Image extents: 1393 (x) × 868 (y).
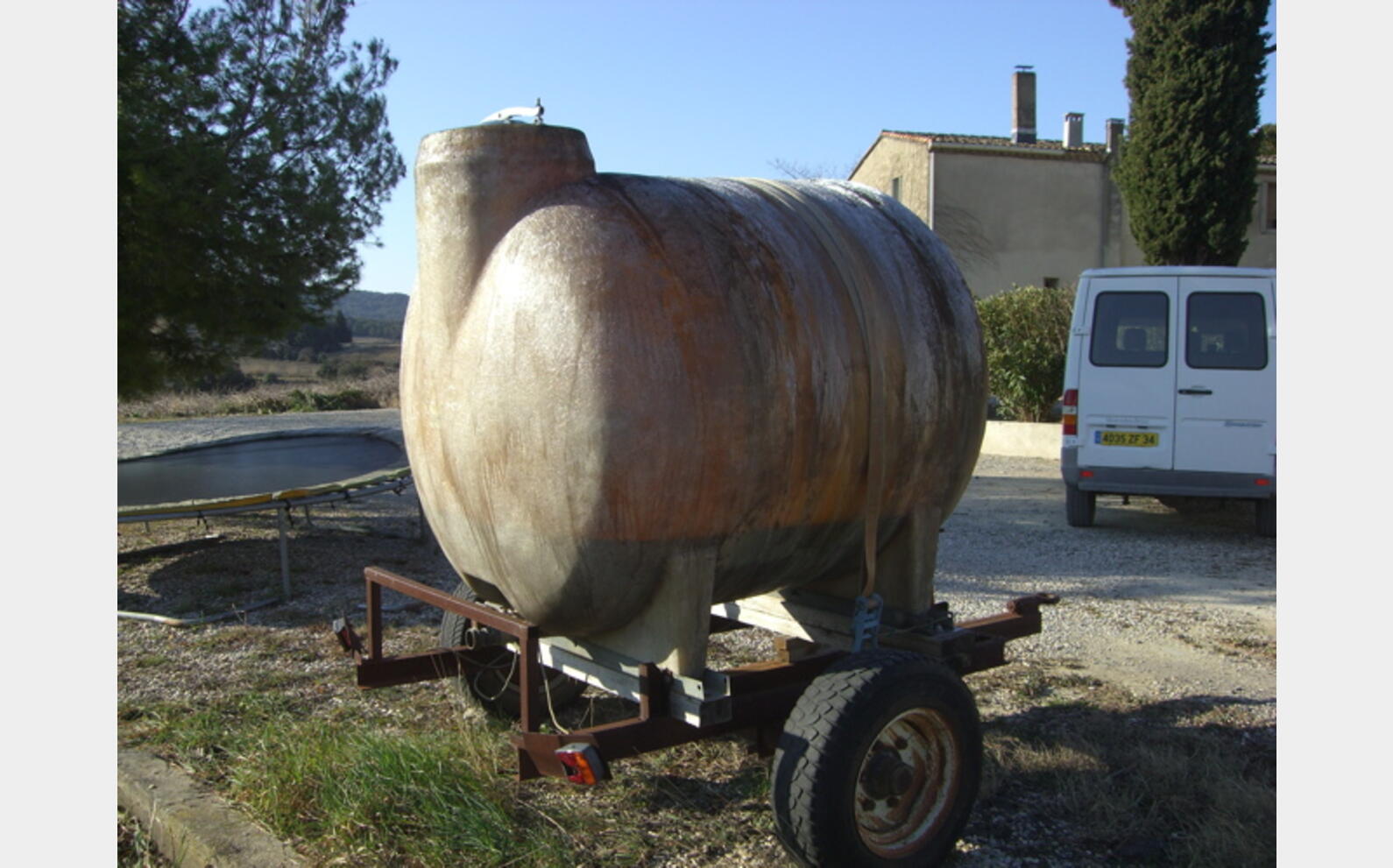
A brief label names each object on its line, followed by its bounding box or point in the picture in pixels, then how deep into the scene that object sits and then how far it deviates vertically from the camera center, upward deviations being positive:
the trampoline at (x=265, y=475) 6.82 -0.59
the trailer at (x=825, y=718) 3.18 -0.99
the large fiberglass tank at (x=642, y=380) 3.22 +0.07
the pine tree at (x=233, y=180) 7.93 +1.73
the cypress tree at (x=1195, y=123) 19.81 +5.30
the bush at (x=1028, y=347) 15.08 +0.82
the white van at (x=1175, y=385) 8.80 +0.17
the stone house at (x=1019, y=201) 25.80 +4.94
